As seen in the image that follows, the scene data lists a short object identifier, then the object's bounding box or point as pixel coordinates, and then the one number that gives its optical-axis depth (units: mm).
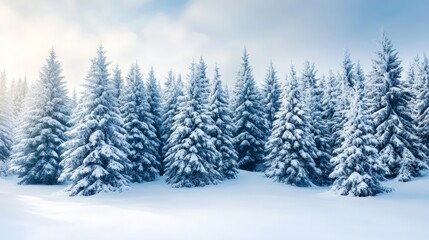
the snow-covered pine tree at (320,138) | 35781
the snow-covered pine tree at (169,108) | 39281
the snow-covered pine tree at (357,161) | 23484
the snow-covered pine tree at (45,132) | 31328
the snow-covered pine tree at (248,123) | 39281
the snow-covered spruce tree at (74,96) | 68462
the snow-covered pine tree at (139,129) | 34369
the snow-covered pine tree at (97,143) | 26000
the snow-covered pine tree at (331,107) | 39453
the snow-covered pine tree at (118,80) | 38500
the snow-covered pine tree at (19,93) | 72150
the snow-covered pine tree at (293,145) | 31950
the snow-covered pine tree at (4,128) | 40772
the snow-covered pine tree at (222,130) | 34250
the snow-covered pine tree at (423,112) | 37731
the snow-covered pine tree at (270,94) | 45656
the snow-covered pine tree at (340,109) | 37344
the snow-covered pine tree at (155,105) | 39969
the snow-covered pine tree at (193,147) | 30875
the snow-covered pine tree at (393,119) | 30234
